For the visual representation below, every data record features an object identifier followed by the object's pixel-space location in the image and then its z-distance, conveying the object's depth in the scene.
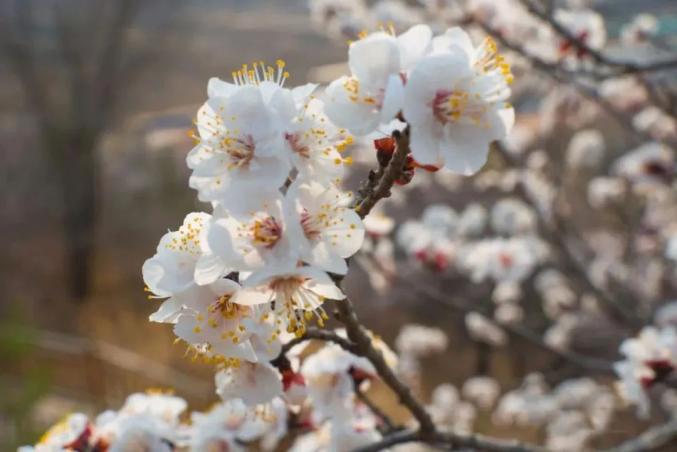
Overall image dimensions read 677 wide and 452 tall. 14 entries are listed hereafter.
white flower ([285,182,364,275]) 0.42
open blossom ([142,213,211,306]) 0.43
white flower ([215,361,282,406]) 0.46
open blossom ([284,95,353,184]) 0.42
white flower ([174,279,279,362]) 0.43
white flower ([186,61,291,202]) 0.41
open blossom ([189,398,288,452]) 0.52
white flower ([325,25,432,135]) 0.41
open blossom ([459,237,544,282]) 1.19
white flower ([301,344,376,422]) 0.51
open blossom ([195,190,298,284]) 0.41
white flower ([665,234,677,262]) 0.58
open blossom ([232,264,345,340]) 0.41
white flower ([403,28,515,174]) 0.41
